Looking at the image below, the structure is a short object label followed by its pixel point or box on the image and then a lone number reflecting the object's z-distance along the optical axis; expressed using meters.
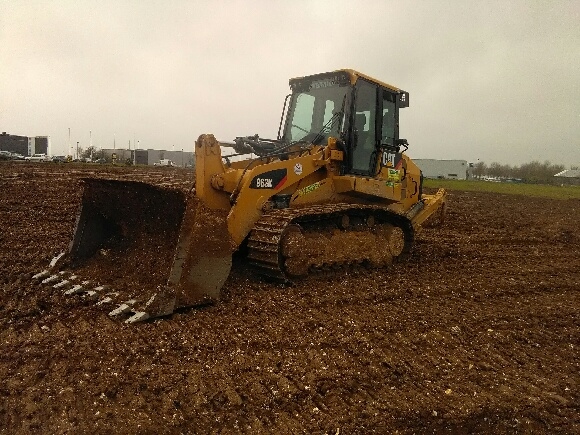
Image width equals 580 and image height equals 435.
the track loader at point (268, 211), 5.93
